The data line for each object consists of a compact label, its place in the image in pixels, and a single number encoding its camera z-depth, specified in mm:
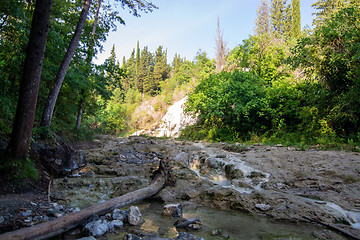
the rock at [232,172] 7054
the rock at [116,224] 3349
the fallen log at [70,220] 2471
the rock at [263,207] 4266
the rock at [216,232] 3300
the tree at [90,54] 12753
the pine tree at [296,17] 35500
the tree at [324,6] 31730
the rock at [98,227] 3030
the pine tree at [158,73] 62131
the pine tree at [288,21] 39828
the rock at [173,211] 4082
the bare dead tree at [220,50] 27111
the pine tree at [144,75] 60469
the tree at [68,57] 8102
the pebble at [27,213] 3366
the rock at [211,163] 8328
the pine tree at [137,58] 66075
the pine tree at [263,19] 40744
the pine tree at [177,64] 59459
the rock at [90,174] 6887
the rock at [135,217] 3585
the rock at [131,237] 2867
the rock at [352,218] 3759
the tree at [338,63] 9797
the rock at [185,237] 2899
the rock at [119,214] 3609
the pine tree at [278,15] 42531
